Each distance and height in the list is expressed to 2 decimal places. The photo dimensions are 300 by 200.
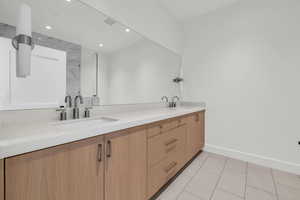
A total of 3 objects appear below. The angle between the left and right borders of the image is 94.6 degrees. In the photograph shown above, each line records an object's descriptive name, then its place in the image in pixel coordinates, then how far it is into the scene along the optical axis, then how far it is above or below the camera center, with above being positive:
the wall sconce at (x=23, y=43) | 0.78 +0.31
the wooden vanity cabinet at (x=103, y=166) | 0.62 -0.42
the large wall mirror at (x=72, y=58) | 0.95 +0.38
